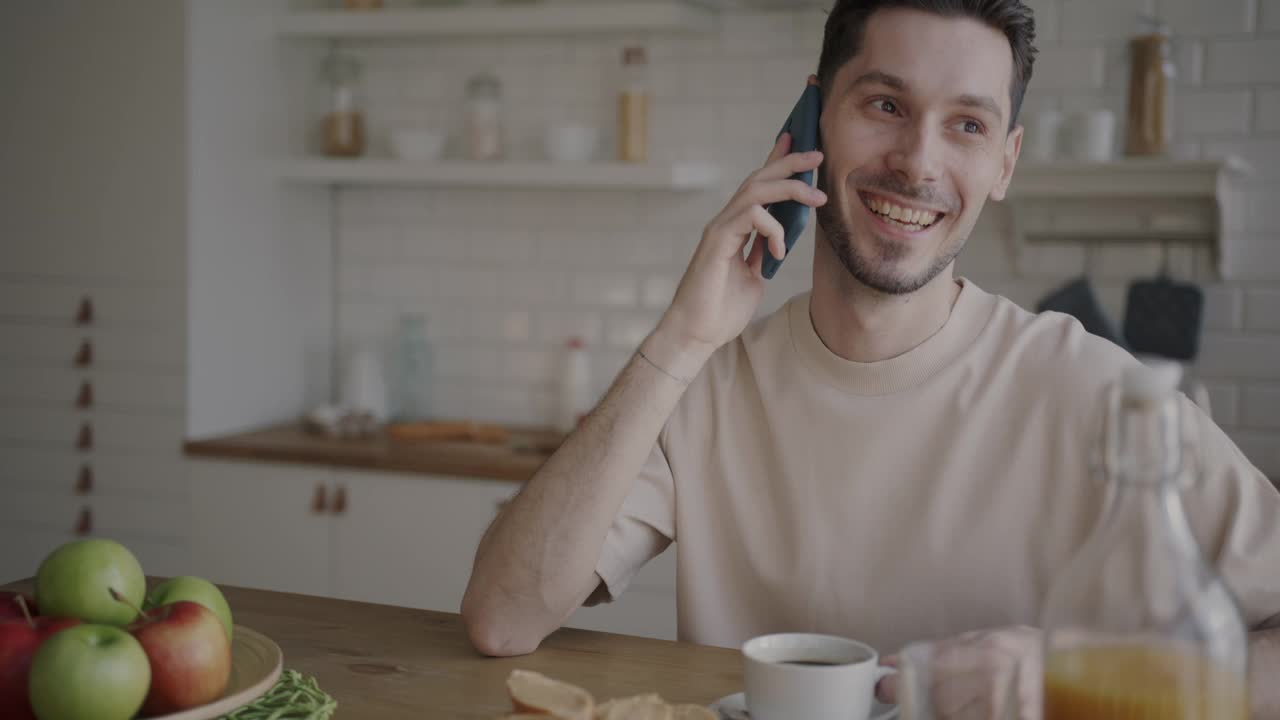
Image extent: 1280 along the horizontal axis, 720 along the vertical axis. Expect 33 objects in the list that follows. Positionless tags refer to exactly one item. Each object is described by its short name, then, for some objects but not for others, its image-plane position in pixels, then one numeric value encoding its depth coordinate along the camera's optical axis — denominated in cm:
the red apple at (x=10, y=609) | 121
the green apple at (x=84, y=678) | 107
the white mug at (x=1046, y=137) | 333
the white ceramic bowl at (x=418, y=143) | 393
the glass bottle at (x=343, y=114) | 406
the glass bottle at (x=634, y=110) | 374
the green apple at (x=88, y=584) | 119
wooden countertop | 344
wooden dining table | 139
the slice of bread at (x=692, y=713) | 119
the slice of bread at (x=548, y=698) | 114
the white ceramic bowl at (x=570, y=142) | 377
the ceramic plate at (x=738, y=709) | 126
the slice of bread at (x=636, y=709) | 117
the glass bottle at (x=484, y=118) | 390
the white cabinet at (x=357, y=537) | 346
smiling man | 168
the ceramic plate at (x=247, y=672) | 116
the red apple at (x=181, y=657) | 114
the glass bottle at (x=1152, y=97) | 328
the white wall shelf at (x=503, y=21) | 362
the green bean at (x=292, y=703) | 126
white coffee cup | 117
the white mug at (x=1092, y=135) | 324
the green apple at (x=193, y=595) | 125
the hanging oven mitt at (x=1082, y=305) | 325
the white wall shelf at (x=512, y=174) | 363
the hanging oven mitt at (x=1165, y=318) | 328
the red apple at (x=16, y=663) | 112
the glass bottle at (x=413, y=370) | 412
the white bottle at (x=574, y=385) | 389
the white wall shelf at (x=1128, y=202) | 322
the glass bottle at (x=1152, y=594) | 85
